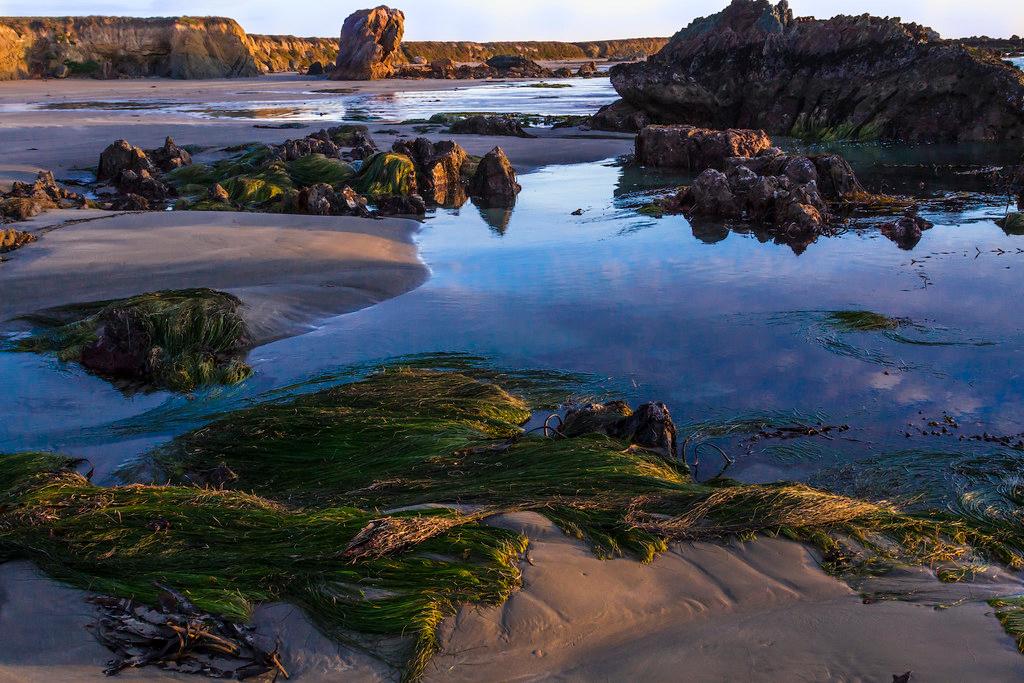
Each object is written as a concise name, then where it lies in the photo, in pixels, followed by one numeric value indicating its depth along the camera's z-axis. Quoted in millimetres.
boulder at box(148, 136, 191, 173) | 14055
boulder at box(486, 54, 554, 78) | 67375
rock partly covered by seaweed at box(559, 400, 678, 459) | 4156
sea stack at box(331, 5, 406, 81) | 54969
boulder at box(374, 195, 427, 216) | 11234
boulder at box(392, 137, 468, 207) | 12820
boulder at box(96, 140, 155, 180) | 13055
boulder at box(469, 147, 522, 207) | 12375
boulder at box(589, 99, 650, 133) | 21281
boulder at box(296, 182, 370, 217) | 10609
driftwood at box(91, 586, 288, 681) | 2268
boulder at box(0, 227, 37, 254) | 7812
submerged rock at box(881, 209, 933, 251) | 9255
